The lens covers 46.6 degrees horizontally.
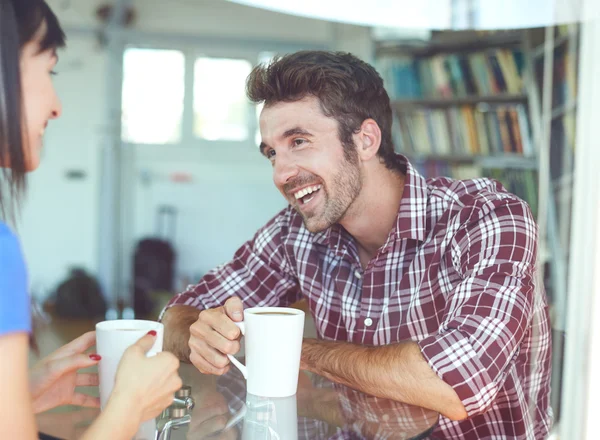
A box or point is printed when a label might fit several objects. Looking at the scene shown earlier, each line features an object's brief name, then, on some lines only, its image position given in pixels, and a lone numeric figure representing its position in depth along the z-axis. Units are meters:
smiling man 0.98
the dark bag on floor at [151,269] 4.59
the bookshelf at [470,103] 3.22
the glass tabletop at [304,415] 0.81
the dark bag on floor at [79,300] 4.52
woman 0.56
